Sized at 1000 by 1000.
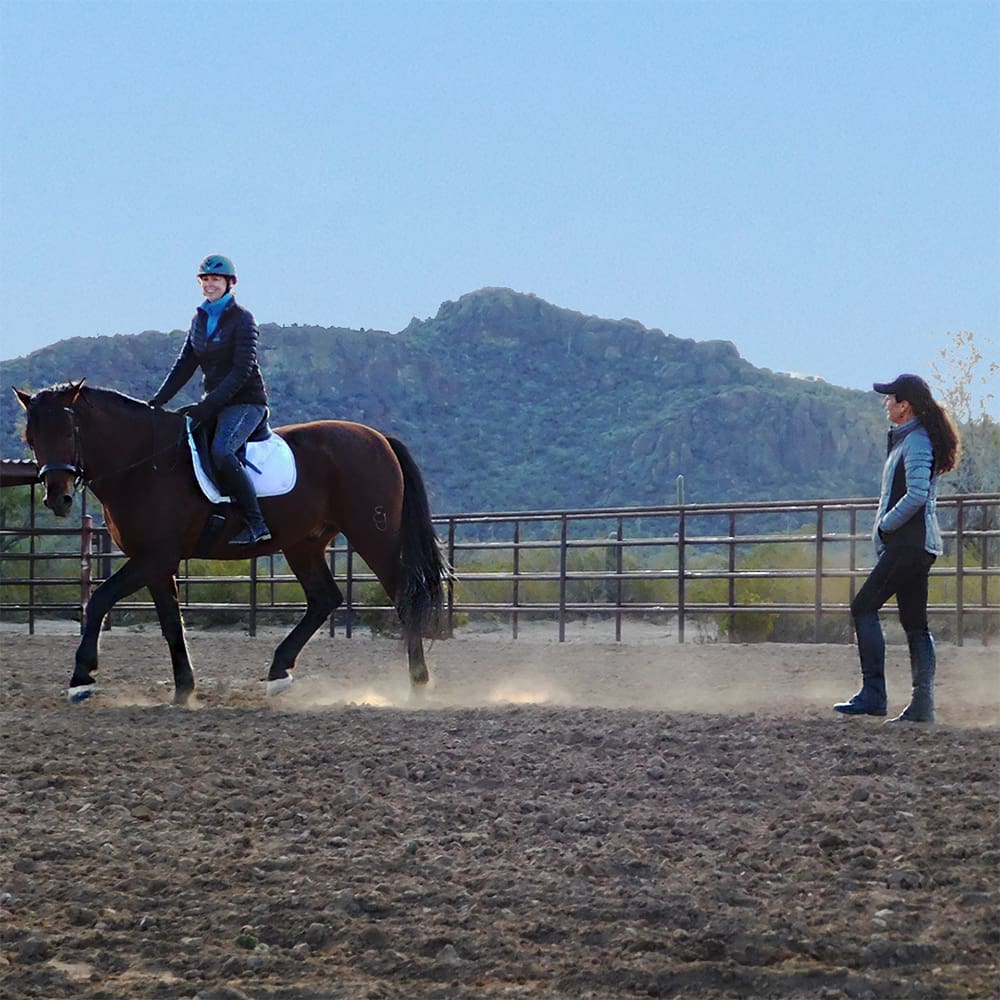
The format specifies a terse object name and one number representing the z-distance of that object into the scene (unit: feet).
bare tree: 183.42
